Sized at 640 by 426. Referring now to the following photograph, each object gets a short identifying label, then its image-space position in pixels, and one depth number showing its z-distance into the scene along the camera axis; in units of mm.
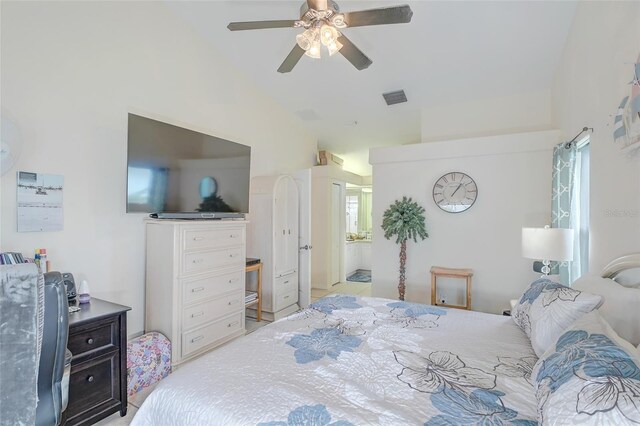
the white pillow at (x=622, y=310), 1321
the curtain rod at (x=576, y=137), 2281
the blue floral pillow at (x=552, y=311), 1380
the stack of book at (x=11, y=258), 1810
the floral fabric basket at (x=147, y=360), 2305
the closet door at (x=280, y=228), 3928
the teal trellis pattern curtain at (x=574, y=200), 2553
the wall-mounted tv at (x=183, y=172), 2604
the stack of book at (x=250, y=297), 3609
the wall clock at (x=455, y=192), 3942
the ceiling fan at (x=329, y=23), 1888
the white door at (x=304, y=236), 4234
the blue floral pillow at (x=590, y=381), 764
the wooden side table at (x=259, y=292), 3783
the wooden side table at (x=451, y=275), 3662
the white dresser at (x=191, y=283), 2674
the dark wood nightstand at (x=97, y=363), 1818
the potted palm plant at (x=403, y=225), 3986
